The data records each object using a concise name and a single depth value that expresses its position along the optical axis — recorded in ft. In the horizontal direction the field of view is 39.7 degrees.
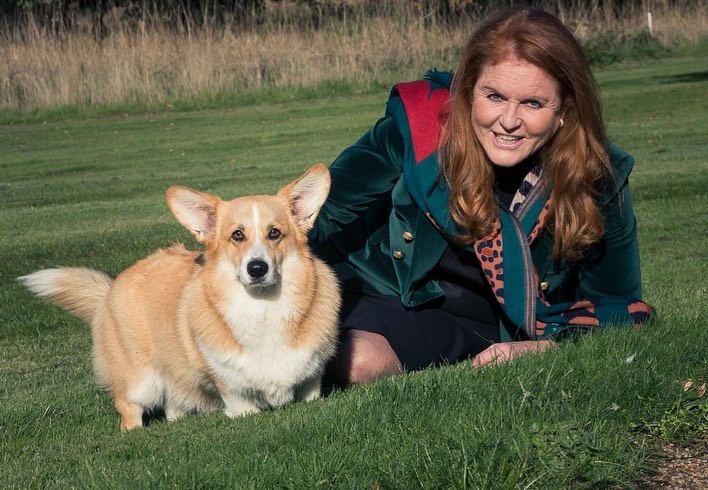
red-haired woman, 13.23
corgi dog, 13.57
